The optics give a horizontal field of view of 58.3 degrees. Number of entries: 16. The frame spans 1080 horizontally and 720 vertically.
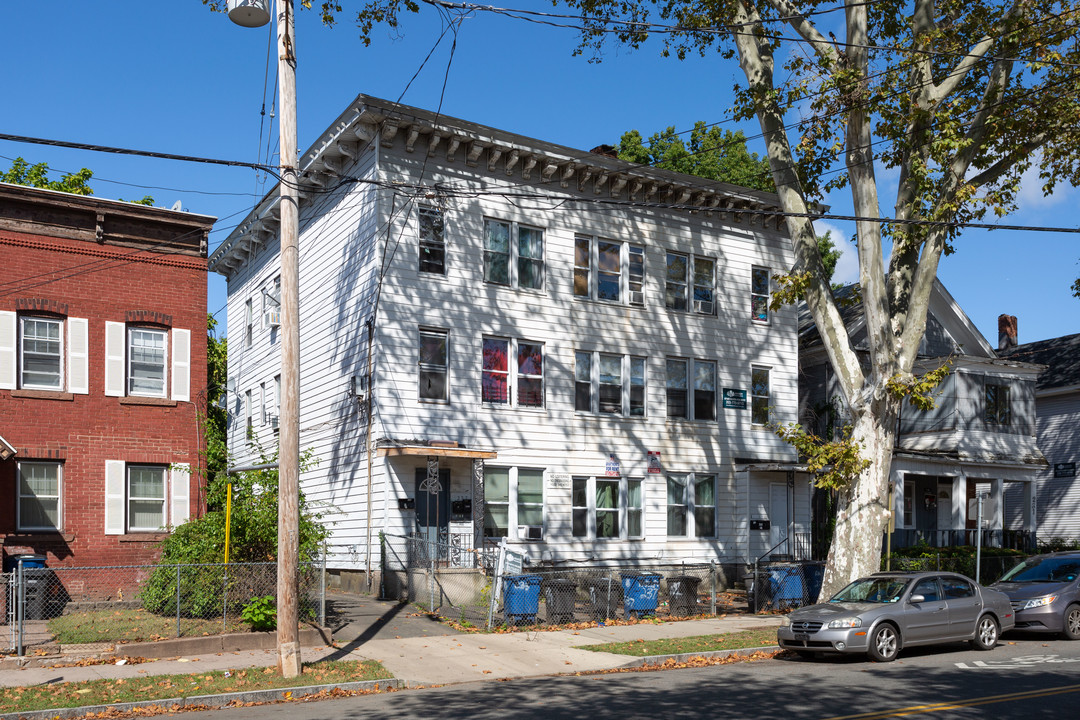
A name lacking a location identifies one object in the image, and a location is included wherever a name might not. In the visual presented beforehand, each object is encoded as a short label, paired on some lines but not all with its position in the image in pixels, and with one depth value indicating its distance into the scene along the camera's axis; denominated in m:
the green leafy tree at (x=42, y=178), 35.59
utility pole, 13.70
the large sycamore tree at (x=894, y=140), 18.81
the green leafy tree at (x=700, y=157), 46.94
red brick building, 19.91
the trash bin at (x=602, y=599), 20.12
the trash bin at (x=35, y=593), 17.75
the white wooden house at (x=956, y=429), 32.59
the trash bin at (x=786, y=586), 22.48
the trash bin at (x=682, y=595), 20.98
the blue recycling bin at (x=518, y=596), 18.70
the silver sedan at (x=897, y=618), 14.93
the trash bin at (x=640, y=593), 20.38
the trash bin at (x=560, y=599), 19.28
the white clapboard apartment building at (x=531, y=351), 23.30
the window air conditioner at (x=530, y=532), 24.39
